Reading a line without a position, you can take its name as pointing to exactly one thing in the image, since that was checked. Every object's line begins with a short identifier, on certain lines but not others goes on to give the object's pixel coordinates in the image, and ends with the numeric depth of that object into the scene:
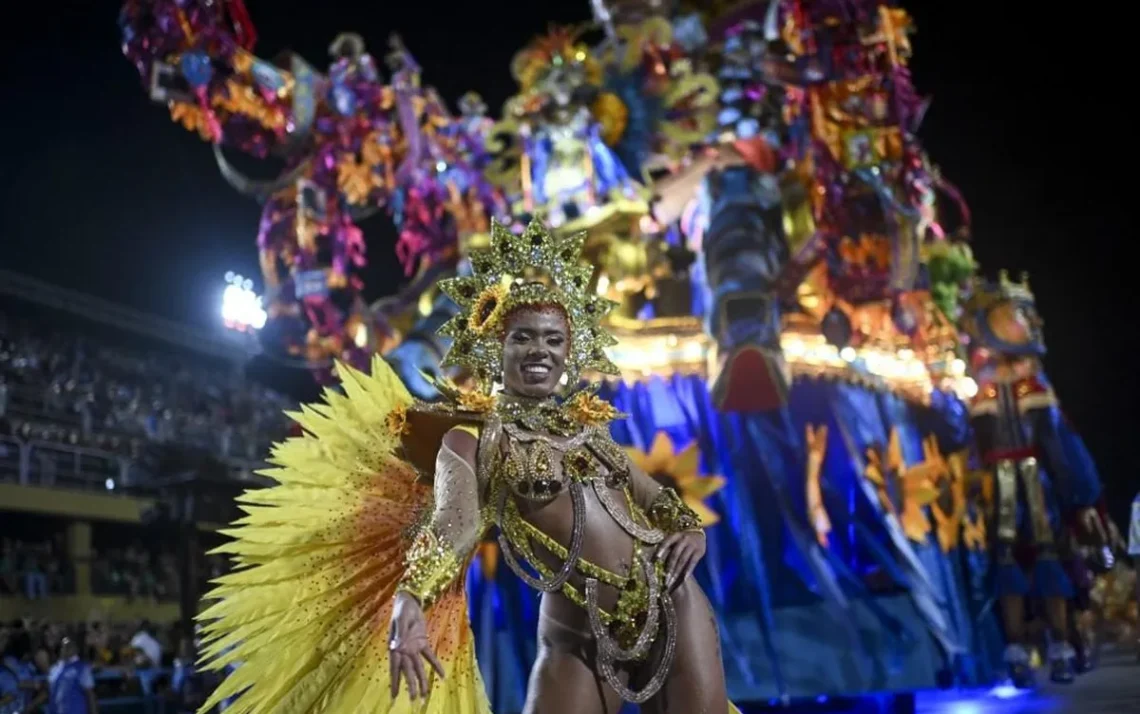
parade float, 9.98
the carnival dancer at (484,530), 3.32
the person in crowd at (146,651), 10.72
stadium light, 26.05
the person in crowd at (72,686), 7.75
